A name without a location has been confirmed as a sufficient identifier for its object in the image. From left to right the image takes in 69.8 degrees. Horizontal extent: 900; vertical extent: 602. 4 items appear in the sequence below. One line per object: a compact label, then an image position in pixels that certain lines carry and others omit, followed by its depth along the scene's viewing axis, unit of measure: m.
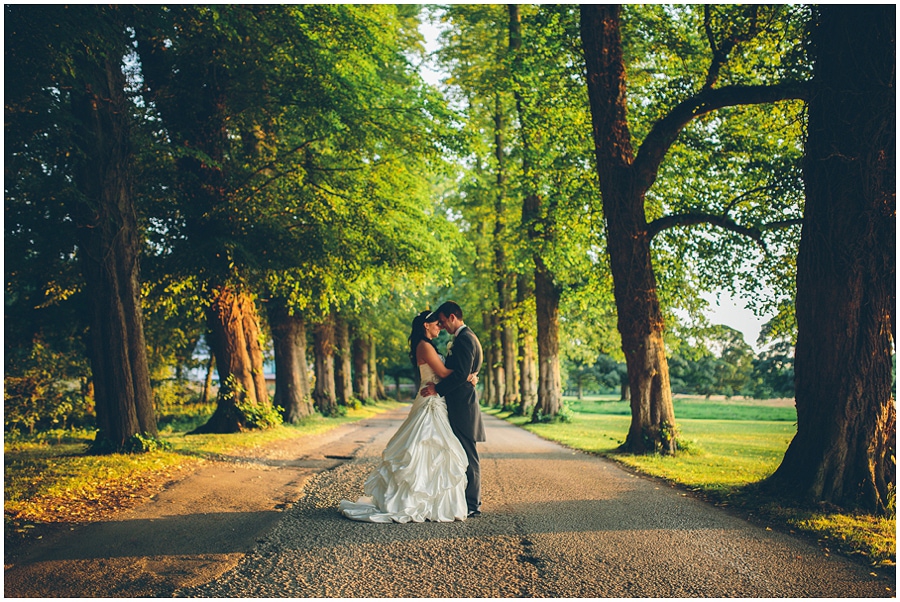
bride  6.80
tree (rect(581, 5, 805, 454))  12.34
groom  7.38
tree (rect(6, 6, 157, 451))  11.41
